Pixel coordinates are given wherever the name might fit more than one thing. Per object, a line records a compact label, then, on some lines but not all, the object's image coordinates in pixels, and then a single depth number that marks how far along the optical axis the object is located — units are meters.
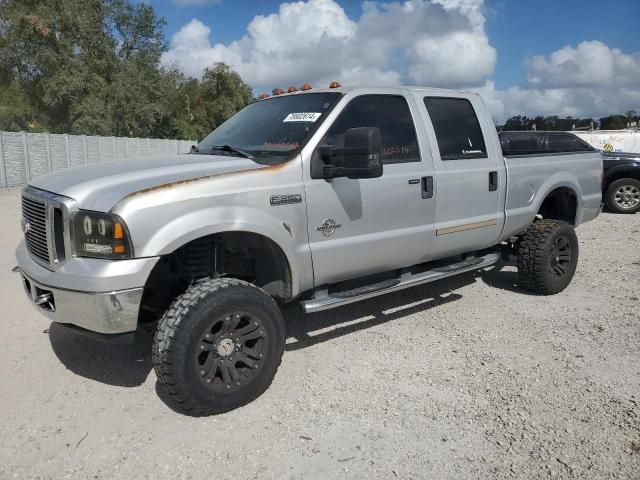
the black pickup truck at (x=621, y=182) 11.59
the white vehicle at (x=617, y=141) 19.08
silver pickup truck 2.89
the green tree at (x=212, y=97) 46.19
